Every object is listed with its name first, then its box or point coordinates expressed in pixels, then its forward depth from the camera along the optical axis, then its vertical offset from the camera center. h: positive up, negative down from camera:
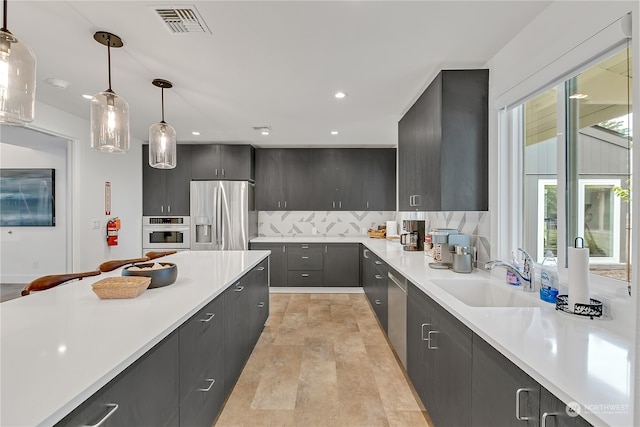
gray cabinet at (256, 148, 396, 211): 5.31 +0.60
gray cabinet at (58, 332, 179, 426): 0.81 -0.61
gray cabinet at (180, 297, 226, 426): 1.36 -0.82
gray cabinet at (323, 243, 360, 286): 4.92 -0.90
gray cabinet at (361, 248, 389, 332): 3.14 -0.92
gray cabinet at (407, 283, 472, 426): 1.36 -0.84
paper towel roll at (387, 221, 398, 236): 4.89 -0.27
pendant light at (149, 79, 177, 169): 2.42 +0.55
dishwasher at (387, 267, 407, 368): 2.36 -0.89
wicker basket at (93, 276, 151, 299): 1.47 -0.39
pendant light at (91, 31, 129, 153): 1.85 +0.60
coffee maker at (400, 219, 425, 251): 3.68 -0.31
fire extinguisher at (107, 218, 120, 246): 4.25 -0.29
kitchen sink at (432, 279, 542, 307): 1.88 -0.54
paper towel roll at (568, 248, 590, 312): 1.30 -0.28
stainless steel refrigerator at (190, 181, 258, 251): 4.89 -0.06
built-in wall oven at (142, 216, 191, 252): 5.02 -0.36
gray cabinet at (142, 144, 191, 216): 5.04 +0.32
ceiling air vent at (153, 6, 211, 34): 1.65 +1.15
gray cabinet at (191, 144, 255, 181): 4.99 +0.85
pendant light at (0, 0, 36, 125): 1.20 +0.57
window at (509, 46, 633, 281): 1.38 +0.26
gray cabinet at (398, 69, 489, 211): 2.24 +0.56
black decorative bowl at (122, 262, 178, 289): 1.70 -0.37
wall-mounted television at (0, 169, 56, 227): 5.46 +0.26
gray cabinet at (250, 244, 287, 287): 4.94 -0.84
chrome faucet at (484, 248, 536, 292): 1.72 -0.36
